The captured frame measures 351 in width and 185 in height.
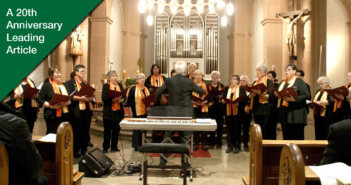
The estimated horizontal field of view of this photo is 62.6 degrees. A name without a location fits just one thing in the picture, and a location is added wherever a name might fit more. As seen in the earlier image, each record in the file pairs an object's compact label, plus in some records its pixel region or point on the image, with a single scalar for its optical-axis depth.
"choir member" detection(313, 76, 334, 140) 4.89
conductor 4.13
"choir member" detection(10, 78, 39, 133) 4.86
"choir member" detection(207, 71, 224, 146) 5.56
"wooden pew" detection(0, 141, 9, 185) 1.74
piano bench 3.10
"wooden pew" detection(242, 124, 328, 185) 2.57
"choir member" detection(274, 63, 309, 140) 4.39
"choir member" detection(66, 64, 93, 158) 4.68
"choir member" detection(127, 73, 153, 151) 5.25
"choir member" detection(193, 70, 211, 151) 5.48
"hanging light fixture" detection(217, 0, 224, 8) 9.51
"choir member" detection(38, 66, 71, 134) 4.33
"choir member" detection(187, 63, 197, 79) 5.77
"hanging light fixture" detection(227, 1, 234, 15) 6.98
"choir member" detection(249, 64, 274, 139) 5.07
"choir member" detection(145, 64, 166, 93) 5.78
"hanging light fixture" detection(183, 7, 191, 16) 11.16
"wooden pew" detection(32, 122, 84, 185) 2.43
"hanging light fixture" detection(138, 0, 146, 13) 7.19
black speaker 3.76
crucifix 7.90
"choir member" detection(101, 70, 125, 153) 5.05
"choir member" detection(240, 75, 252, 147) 5.59
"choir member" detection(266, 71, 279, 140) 5.23
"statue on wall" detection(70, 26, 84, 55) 8.77
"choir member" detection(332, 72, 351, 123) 4.79
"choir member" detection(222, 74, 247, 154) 5.34
